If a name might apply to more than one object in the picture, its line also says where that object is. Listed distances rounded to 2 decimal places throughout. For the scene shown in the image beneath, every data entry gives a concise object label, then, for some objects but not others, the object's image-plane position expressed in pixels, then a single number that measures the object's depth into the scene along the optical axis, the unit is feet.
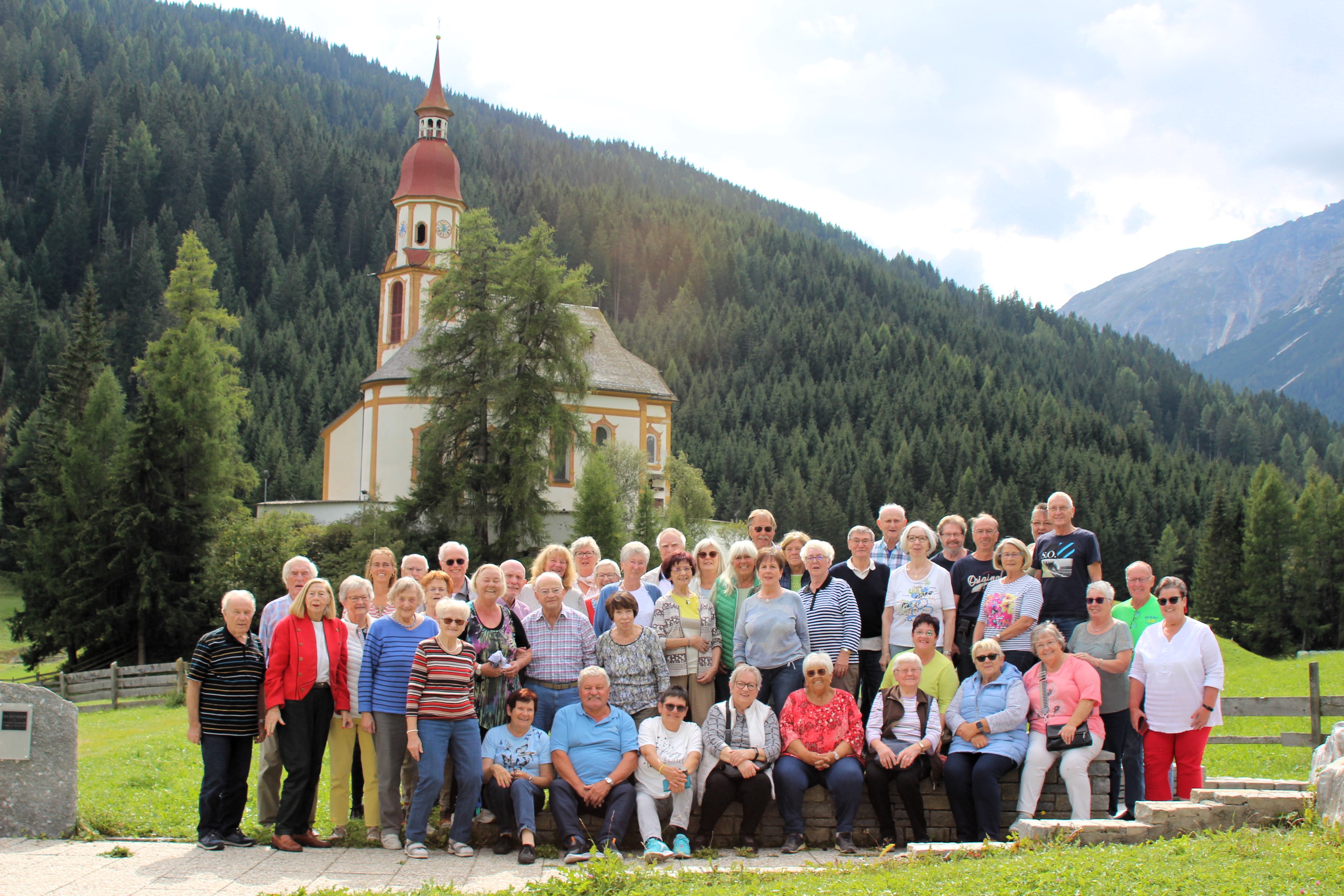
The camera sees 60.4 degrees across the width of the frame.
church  157.58
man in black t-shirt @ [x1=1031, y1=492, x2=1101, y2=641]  32.58
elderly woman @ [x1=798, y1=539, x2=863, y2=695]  32.04
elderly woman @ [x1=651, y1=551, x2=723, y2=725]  31.81
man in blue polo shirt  28.30
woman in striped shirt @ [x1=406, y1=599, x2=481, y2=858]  28.35
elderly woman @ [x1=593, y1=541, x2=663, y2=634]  32.68
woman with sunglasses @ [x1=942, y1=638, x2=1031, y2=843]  28.60
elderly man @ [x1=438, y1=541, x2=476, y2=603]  32.04
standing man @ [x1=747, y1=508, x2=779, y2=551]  34.01
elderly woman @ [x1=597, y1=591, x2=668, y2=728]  30.58
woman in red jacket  28.68
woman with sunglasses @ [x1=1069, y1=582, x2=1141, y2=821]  30.89
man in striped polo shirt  28.66
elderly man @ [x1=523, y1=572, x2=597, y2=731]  30.81
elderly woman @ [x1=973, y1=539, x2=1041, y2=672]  31.65
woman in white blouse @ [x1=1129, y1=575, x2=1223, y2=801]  29.99
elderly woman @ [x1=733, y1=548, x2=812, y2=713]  31.17
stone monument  28.07
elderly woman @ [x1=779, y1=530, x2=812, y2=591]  34.37
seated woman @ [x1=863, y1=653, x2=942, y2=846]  29.22
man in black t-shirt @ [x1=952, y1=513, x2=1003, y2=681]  33.42
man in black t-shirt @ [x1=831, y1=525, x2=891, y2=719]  33.53
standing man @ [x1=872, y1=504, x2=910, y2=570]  34.83
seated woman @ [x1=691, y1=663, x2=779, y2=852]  29.01
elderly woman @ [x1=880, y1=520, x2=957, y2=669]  32.27
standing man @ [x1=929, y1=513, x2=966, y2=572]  34.58
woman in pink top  28.96
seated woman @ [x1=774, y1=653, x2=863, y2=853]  28.84
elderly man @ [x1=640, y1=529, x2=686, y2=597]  33.96
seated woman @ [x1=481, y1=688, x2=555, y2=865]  28.32
